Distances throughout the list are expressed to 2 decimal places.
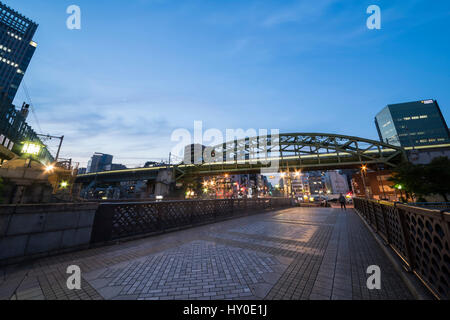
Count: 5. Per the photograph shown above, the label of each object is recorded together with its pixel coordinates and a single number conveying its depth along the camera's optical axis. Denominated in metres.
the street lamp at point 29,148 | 13.92
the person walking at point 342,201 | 22.90
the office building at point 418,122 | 87.75
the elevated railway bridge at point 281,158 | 37.41
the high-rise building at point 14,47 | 66.94
